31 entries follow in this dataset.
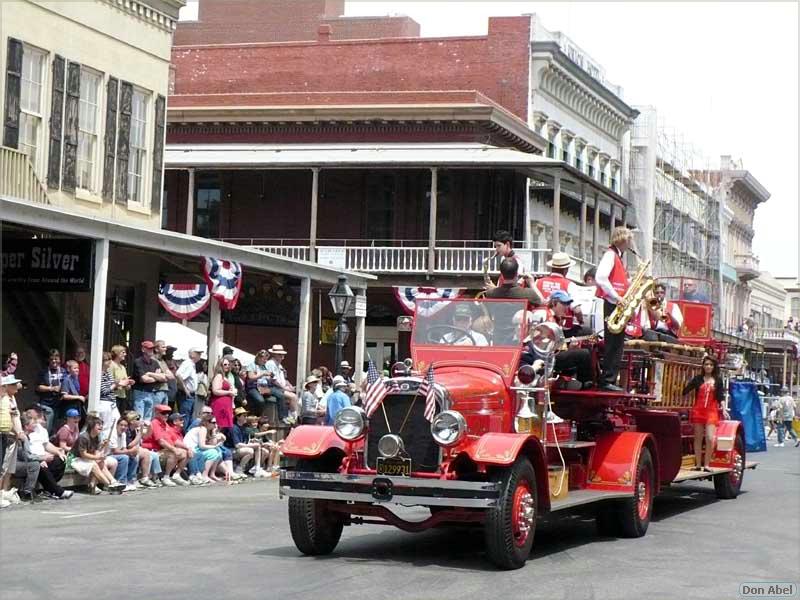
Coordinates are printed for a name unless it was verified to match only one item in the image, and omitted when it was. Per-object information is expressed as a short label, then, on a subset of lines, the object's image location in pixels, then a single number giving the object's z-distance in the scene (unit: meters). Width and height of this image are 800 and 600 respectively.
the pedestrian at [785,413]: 42.44
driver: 13.14
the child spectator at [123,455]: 19.05
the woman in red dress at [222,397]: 22.05
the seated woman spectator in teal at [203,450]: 20.75
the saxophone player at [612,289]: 14.48
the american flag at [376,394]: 12.12
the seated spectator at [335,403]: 24.53
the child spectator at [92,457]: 18.33
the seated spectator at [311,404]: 24.45
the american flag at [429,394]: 11.88
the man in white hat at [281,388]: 24.36
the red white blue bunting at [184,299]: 25.27
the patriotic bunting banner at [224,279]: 23.47
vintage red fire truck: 11.66
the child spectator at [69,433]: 18.12
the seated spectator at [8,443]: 16.69
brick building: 42.28
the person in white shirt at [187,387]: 21.92
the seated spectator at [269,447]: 23.16
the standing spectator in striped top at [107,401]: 19.36
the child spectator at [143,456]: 19.33
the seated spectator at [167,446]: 19.92
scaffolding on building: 62.16
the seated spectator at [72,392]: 19.14
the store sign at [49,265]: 20.23
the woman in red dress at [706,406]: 18.41
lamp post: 26.59
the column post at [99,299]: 19.56
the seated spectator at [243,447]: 22.31
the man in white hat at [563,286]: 14.38
